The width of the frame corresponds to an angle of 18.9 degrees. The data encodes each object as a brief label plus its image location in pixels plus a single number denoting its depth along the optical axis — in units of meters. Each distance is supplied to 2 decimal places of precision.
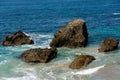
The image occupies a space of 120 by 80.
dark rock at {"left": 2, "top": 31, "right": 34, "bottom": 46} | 51.25
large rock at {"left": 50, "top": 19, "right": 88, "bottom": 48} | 48.85
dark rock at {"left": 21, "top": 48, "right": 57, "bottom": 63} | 42.28
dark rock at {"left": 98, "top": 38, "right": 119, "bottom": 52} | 46.16
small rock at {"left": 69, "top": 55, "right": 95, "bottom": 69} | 39.64
